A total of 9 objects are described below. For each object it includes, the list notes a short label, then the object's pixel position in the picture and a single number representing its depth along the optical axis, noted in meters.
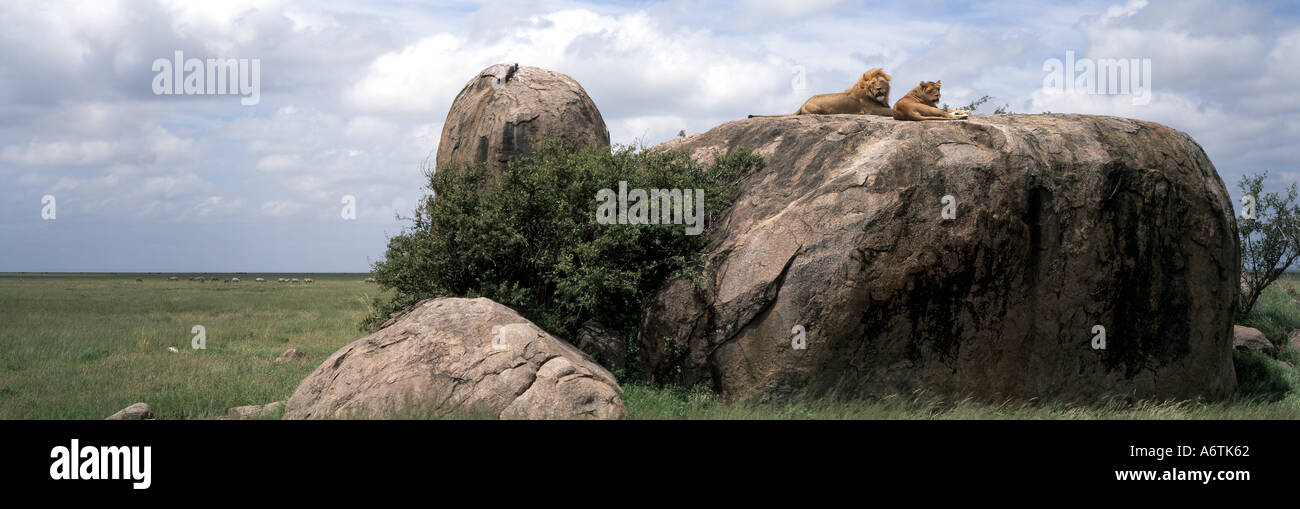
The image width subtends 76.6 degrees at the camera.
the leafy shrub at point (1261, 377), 16.75
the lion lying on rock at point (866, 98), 15.32
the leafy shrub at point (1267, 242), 23.28
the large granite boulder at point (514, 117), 17.28
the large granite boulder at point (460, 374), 9.69
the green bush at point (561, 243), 13.11
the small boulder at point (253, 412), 11.76
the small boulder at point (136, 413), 11.43
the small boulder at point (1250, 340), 19.72
